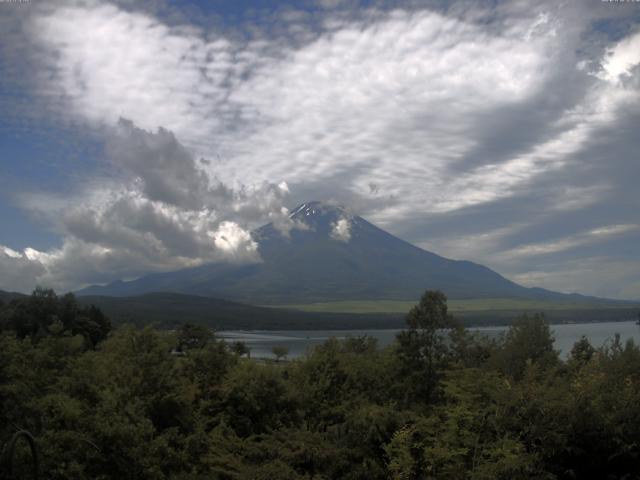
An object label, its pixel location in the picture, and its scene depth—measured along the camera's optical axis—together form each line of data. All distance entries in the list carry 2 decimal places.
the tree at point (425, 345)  21.81
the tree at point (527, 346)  27.64
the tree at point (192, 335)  36.84
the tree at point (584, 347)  32.08
